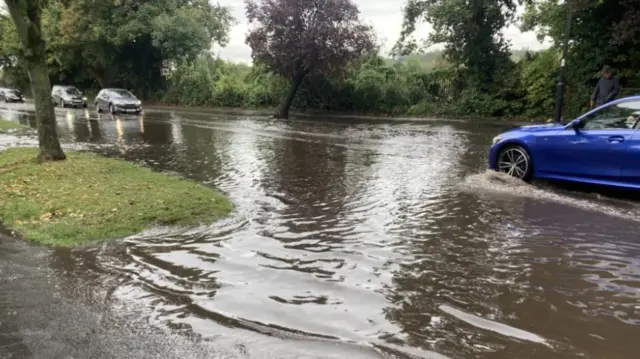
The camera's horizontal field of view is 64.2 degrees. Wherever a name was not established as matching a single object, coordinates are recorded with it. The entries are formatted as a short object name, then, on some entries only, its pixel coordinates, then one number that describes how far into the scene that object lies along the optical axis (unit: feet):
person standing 44.47
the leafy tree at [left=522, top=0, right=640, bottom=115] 60.85
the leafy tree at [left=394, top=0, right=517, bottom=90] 79.10
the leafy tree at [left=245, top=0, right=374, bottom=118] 78.43
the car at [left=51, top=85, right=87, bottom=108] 121.22
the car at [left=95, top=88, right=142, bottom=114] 93.05
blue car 24.62
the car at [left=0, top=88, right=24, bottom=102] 151.43
